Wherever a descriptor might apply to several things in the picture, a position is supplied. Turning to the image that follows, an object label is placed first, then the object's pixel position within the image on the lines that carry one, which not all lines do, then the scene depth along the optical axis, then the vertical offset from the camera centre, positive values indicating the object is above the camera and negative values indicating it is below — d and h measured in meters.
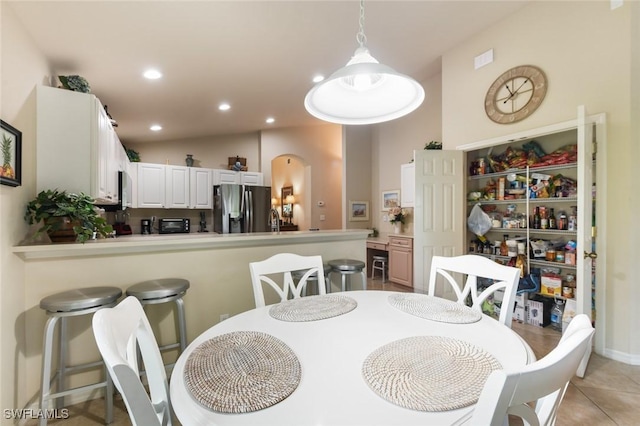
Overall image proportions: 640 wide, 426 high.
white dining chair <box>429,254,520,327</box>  1.49 -0.36
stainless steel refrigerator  5.16 +0.08
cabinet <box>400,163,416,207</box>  4.51 +0.45
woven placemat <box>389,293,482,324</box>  1.29 -0.48
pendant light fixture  1.38 +0.58
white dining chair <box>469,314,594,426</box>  0.50 -0.32
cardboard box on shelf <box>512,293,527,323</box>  3.18 -1.08
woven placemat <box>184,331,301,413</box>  0.73 -0.48
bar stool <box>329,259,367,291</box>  2.55 -0.50
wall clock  2.88 +1.28
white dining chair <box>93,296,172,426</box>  0.63 -0.40
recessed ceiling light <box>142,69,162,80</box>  3.04 +1.51
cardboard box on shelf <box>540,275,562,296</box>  2.93 -0.77
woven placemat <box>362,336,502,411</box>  0.73 -0.48
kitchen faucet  5.73 -0.15
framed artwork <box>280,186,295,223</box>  8.20 +0.33
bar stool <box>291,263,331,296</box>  2.45 -0.58
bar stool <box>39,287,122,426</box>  1.56 -0.64
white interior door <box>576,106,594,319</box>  2.14 -0.05
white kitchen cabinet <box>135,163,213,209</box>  4.96 +0.48
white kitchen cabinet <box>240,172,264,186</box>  5.86 +0.72
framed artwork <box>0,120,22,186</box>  1.57 +0.34
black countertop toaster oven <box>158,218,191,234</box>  5.18 -0.25
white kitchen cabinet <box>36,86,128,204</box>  2.06 +0.54
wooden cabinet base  4.52 -0.79
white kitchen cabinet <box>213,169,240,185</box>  5.64 +0.73
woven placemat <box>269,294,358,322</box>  1.33 -0.48
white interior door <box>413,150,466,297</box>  3.69 +0.07
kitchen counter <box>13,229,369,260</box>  1.79 -0.24
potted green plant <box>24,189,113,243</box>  1.81 -0.02
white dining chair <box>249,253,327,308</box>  1.68 -0.36
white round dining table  0.68 -0.49
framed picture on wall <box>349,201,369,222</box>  6.13 +0.03
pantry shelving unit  2.15 +0.17
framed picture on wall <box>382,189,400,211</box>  5.49 +0.27
